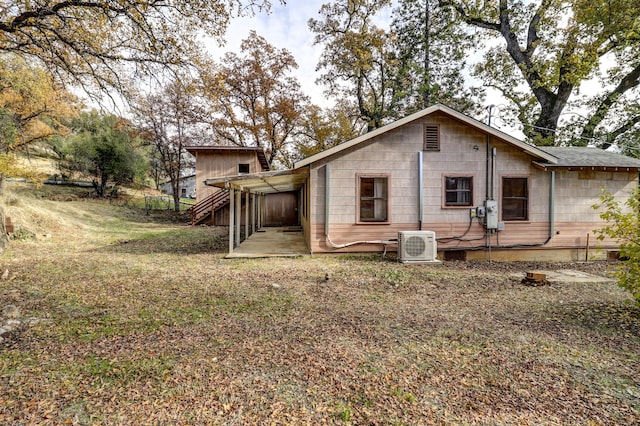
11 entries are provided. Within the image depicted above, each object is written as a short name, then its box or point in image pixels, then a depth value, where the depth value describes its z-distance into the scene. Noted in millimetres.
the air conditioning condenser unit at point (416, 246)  7832
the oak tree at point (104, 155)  19156
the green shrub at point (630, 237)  3961
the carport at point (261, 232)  8258
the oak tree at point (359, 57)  17703
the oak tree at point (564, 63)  13016
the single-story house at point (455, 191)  8383
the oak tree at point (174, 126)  21469
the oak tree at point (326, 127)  21609
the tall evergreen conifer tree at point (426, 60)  18078
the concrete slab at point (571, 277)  6312
